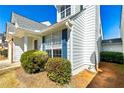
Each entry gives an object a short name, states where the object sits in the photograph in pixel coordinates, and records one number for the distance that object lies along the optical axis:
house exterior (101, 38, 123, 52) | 8.49
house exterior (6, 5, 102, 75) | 4.29
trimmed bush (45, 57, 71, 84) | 3.42
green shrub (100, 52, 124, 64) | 7.02
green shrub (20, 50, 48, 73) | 4.25
